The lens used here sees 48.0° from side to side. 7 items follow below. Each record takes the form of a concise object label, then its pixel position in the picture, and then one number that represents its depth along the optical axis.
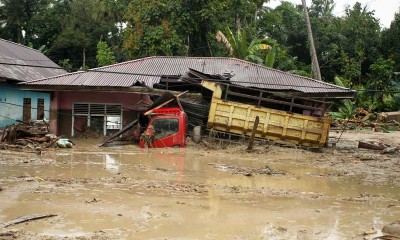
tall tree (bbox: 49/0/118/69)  43.22
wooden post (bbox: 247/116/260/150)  17.60
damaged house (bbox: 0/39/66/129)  23.88
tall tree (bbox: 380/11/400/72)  34.44
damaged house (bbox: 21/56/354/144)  18.98
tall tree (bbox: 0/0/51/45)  42.06
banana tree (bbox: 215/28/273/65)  28.70
